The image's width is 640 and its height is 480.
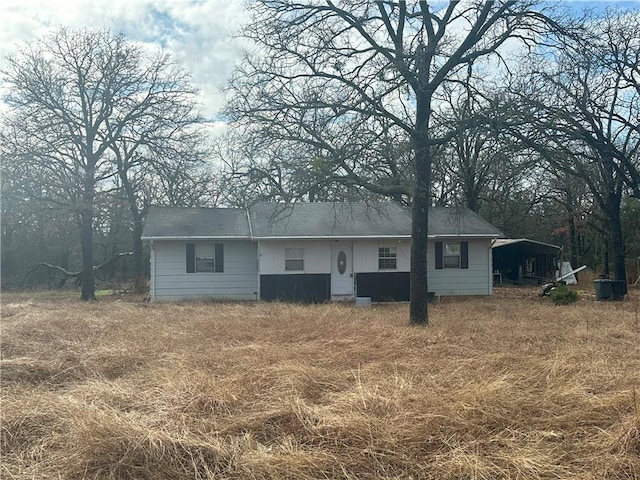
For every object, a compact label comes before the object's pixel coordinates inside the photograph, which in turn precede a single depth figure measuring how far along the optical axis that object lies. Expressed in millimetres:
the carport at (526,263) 26078
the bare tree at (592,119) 9633
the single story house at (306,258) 17422
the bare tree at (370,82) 10648
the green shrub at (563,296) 15508
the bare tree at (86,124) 17062
